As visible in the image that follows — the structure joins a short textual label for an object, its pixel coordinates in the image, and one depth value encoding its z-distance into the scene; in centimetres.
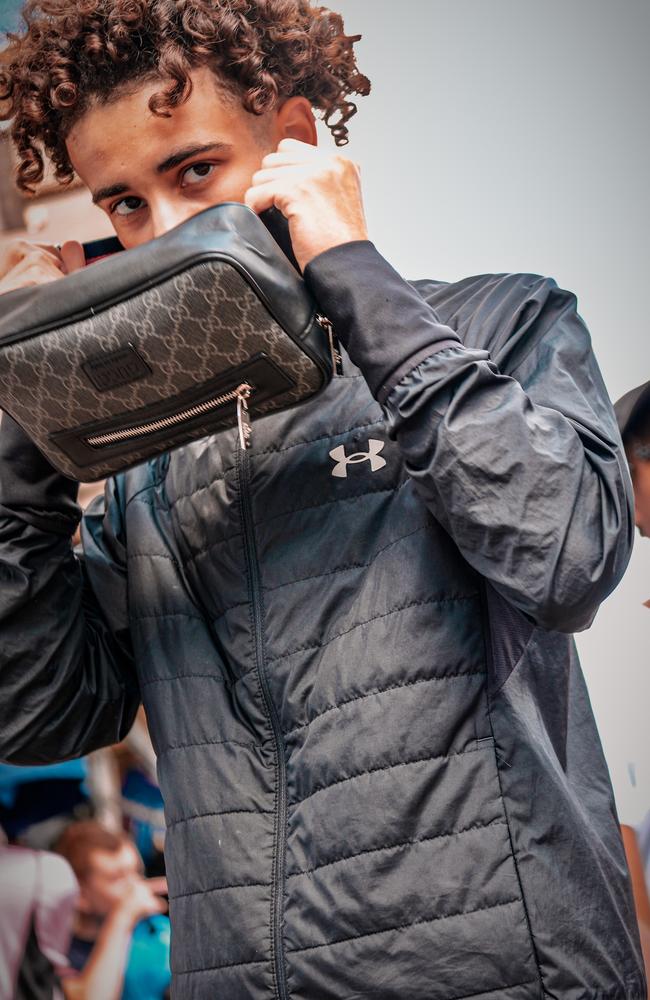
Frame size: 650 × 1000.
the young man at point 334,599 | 85
